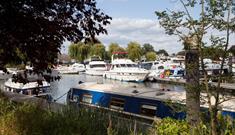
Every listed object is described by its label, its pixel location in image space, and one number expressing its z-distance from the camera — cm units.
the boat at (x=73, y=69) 4478
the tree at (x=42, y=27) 381
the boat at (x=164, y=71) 3105
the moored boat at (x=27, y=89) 1412
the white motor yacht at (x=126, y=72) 3018
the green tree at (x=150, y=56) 6207
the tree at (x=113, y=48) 5901
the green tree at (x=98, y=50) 5595
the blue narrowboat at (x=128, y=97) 774
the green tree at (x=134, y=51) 5663
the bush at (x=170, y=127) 335
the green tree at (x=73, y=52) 5678
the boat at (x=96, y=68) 3861
